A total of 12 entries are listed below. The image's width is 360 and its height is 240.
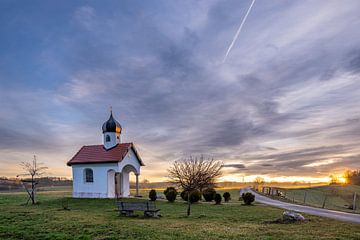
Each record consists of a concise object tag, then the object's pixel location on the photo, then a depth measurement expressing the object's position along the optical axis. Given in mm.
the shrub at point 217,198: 30109
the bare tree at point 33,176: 31034
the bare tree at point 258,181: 82150
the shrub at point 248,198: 28575
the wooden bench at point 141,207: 18250
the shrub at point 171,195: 31469
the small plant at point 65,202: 24509
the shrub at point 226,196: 33000
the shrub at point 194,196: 30312
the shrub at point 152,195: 32219
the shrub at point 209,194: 32500
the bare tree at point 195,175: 37844
